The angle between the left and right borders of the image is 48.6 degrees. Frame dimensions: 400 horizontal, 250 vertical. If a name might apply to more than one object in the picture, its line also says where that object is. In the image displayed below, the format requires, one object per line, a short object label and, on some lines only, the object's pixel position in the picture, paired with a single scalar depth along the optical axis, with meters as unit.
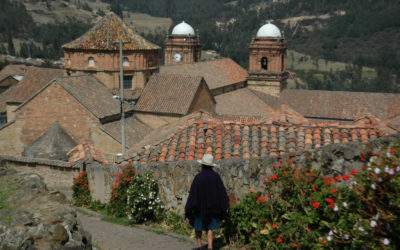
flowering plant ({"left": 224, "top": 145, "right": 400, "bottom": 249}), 4.14
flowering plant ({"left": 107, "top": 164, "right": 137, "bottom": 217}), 8.65
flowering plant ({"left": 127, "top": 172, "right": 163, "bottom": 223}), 7.97
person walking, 5.88
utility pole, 19.12
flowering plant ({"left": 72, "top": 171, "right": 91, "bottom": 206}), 10.96
